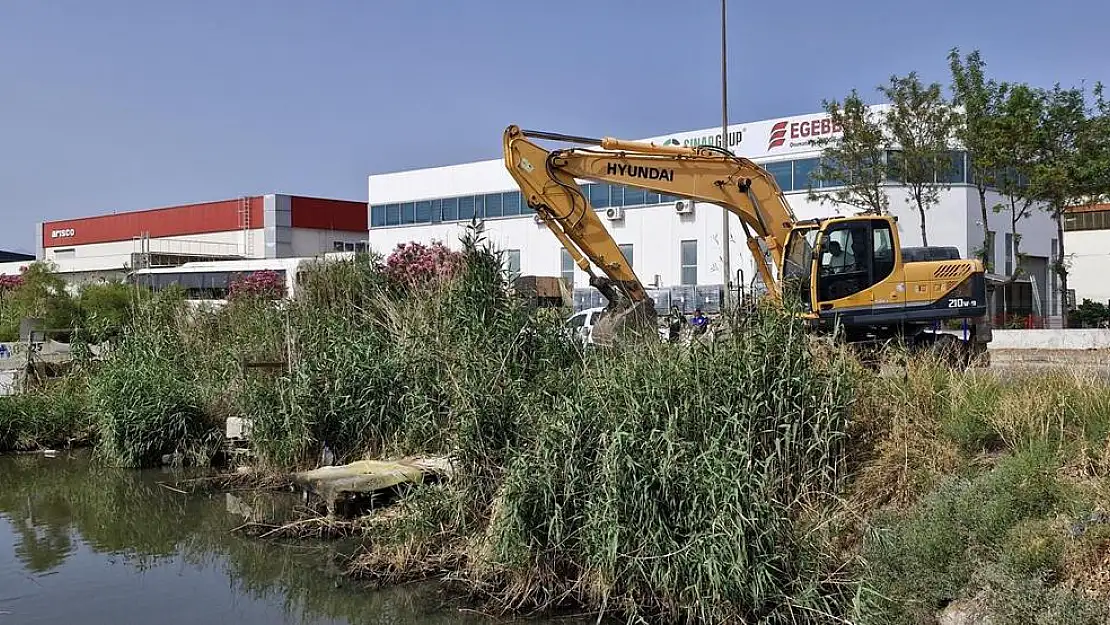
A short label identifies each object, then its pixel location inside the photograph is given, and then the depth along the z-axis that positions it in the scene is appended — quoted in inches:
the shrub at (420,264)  622.5
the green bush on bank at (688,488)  317.7
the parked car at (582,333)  504.8
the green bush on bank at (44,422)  753.0
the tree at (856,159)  1232.2
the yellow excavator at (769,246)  591.2
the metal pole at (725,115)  973.3
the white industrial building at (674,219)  1355.8
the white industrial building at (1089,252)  1710.1
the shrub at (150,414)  665.0
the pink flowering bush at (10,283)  1414.0
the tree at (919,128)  1194.0
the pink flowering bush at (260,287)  852.6
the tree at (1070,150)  1112.2
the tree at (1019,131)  1122.7
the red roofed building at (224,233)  2343.8
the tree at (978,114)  1131.3
